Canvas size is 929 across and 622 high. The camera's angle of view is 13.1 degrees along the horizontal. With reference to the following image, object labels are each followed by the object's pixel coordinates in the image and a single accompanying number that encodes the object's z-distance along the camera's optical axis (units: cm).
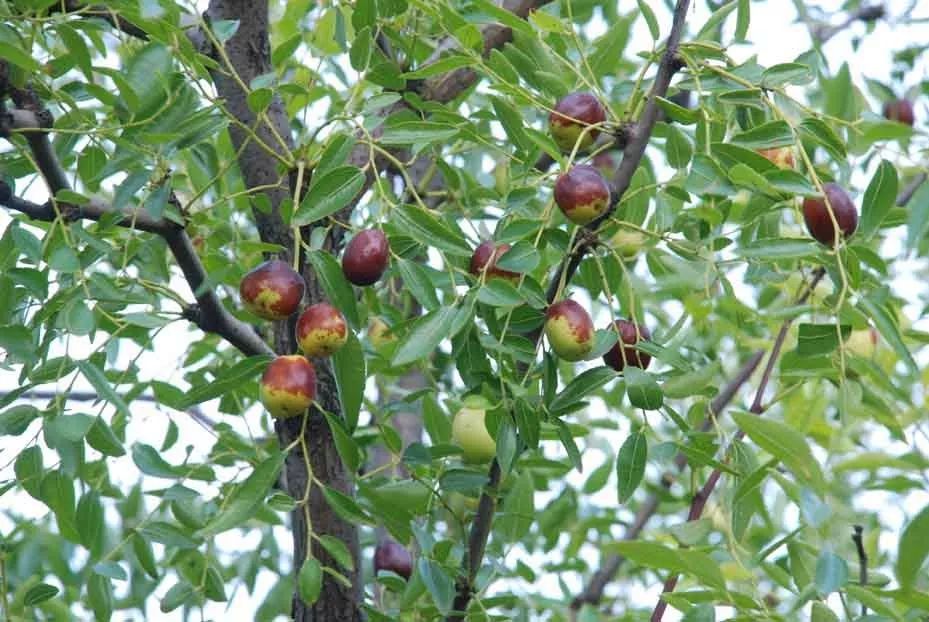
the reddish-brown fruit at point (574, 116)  185
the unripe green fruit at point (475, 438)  195
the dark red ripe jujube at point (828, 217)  180
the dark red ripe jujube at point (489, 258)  182
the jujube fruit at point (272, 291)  182
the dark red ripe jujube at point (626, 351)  184
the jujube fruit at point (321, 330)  180
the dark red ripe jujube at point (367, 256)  181
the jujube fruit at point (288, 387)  181
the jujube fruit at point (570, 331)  180
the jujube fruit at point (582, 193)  179
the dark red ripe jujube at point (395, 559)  206
